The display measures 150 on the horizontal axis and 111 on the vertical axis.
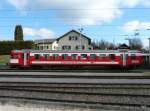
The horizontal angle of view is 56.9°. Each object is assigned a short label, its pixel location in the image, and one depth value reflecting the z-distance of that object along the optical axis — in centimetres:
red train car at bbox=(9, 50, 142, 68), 1675
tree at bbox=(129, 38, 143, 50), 4816
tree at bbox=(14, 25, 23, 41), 3705
